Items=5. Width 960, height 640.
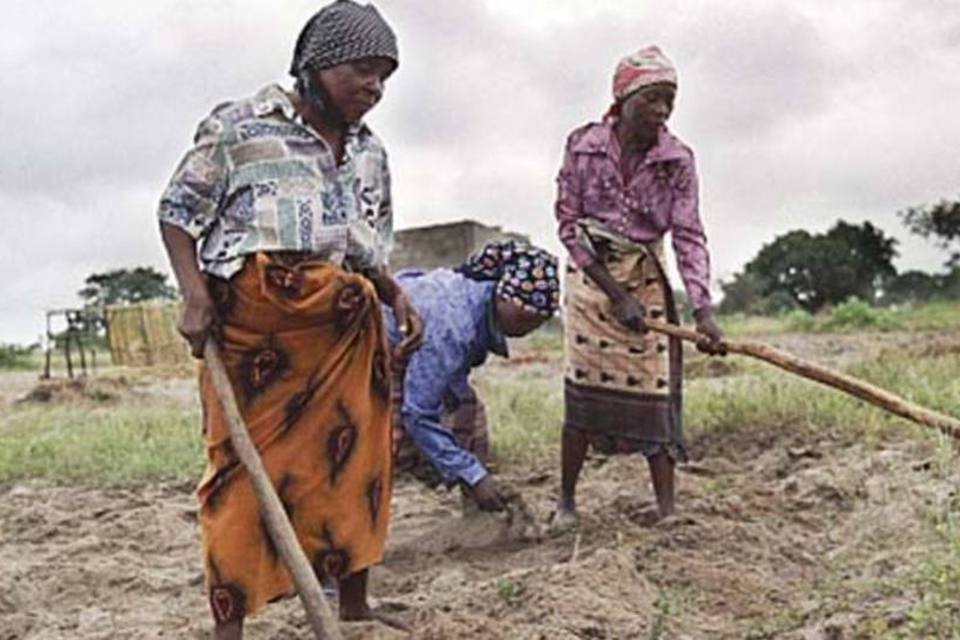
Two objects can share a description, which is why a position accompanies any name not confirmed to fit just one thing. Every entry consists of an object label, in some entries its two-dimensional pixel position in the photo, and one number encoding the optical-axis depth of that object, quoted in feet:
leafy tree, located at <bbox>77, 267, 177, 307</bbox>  138.00
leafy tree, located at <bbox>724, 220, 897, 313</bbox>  135.64
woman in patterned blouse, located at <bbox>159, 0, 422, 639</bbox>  10.13
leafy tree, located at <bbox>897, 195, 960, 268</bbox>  119.75
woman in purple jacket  15.19
